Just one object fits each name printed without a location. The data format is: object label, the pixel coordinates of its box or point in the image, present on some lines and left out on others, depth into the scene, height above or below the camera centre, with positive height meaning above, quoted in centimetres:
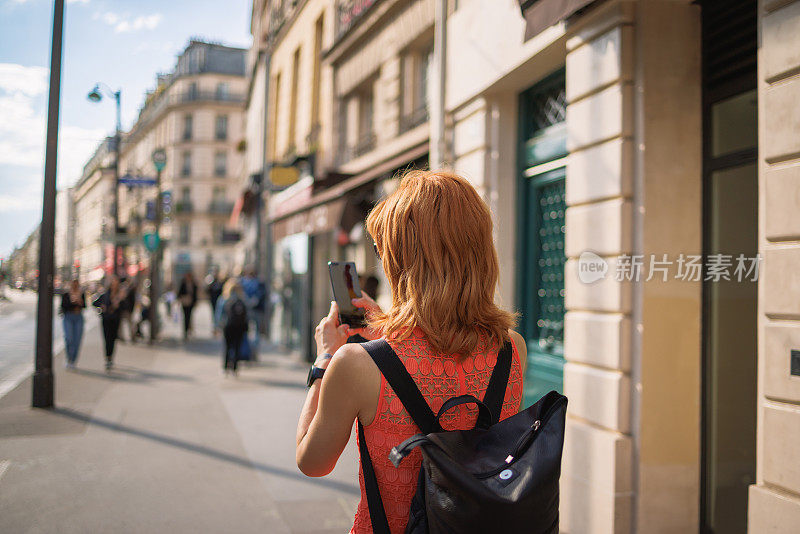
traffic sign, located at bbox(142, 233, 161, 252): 1864 +104
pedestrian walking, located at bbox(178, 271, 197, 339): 1734 -50
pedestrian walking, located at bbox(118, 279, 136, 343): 1637 -71
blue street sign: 1681 +249
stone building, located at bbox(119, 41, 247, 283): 5641 +1095
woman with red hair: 155 -13
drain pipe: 720 +215
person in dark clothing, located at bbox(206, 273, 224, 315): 1841 -32
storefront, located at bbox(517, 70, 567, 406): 559 +49
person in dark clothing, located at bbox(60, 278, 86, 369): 1143 -79
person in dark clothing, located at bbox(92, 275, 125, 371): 1189 -70
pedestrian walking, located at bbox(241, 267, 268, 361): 1479 -37
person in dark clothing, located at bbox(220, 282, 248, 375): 1095 -80
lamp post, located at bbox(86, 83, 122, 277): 1910 +528
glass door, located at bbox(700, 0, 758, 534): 415 -4
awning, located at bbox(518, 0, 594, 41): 431 +191
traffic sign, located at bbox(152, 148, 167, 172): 1955 +354
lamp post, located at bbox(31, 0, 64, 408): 793 +70
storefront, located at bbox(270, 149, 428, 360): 983 +79
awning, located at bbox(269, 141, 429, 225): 835 +152
